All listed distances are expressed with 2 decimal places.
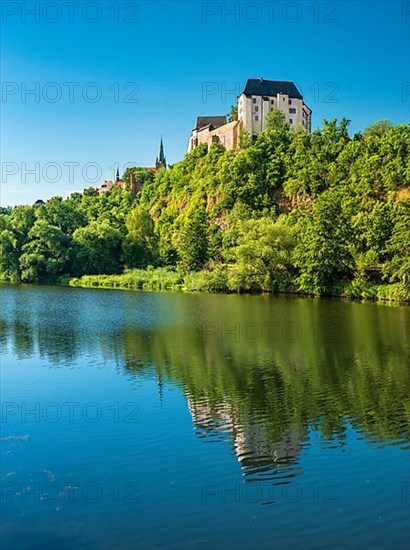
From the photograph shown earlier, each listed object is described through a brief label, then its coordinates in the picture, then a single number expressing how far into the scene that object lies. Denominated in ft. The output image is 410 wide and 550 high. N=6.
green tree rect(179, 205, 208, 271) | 230.89
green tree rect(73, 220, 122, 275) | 253.03
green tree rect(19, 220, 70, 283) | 244.42
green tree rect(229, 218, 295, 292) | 189.57
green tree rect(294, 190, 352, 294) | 176.76
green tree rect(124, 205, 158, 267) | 258.57
